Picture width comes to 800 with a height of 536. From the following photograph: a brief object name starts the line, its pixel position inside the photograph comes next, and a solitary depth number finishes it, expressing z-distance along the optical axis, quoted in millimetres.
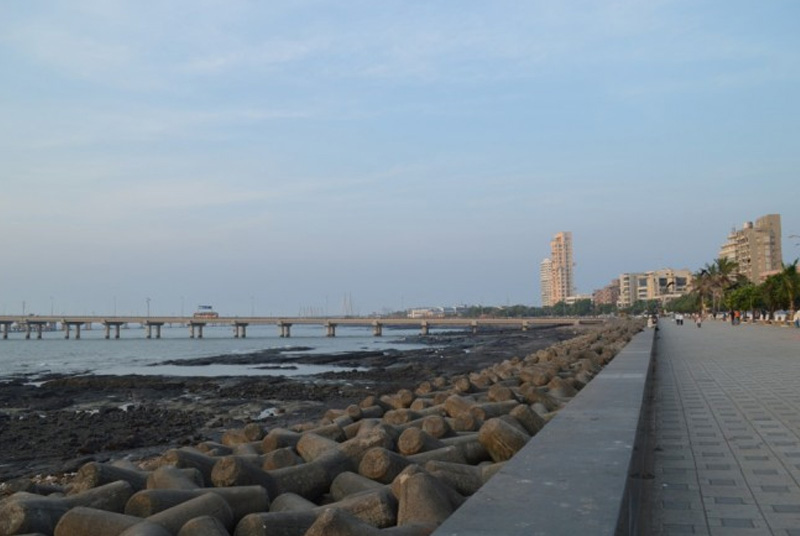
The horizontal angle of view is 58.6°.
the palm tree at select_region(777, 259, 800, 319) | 56062
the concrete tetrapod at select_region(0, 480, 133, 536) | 4094
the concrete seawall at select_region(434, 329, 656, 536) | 2789
